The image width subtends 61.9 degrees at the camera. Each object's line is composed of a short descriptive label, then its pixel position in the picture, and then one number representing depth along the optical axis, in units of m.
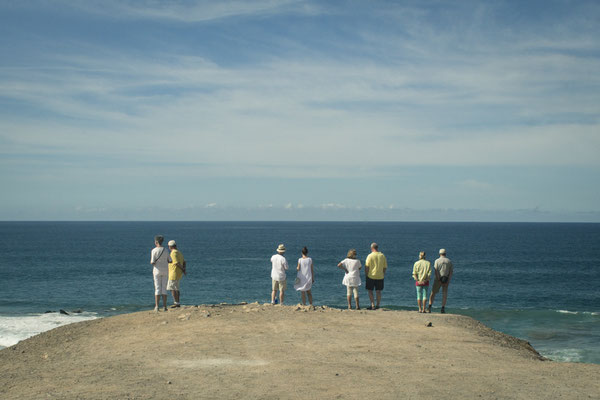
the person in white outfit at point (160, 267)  14.86
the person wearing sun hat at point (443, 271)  15.85
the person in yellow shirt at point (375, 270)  15.80
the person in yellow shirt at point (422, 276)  15.64
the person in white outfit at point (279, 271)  15.72
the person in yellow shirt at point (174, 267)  15.06
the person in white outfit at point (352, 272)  15.88
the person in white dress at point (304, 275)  15.72
